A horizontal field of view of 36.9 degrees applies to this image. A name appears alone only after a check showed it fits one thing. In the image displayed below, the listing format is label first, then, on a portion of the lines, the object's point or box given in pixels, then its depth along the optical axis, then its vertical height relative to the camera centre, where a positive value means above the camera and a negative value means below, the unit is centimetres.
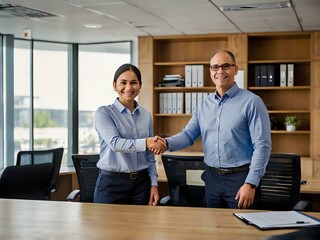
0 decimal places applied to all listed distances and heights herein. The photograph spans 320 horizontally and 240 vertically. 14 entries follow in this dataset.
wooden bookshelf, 659 +58
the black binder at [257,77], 676 +45
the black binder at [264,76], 671 +46
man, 277 -18
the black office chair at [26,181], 412 -64
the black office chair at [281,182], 343 -54
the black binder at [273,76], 668 +46
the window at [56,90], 726 +30
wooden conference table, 197 -52
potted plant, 661 -19
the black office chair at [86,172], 381 -51
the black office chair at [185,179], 353 -52
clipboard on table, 204 -49
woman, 291 -25
